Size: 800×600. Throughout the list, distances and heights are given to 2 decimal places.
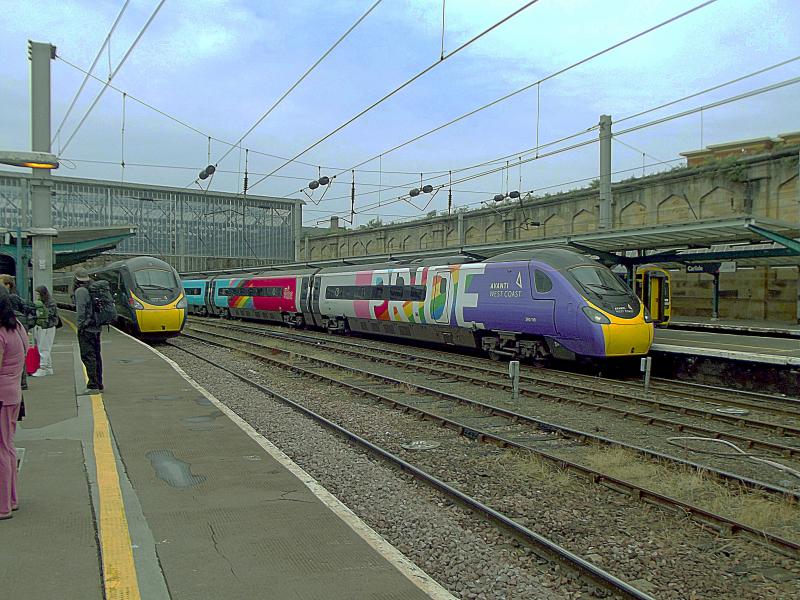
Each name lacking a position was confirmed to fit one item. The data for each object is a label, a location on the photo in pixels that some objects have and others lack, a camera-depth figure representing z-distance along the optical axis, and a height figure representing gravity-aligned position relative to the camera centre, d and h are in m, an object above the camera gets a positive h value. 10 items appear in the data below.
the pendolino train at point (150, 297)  19.89 +0.10
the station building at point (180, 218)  50.25 +6.43
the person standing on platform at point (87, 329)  9.45 -0.40
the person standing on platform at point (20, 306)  8.30 -0.09
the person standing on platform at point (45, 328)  11.55 -0.49
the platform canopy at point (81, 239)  24.14 +2.40
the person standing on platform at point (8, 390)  4.64 -0.61
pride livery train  13.69 +0.01
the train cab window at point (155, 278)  20.19 +0.66
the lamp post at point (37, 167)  10.58 +2.11
